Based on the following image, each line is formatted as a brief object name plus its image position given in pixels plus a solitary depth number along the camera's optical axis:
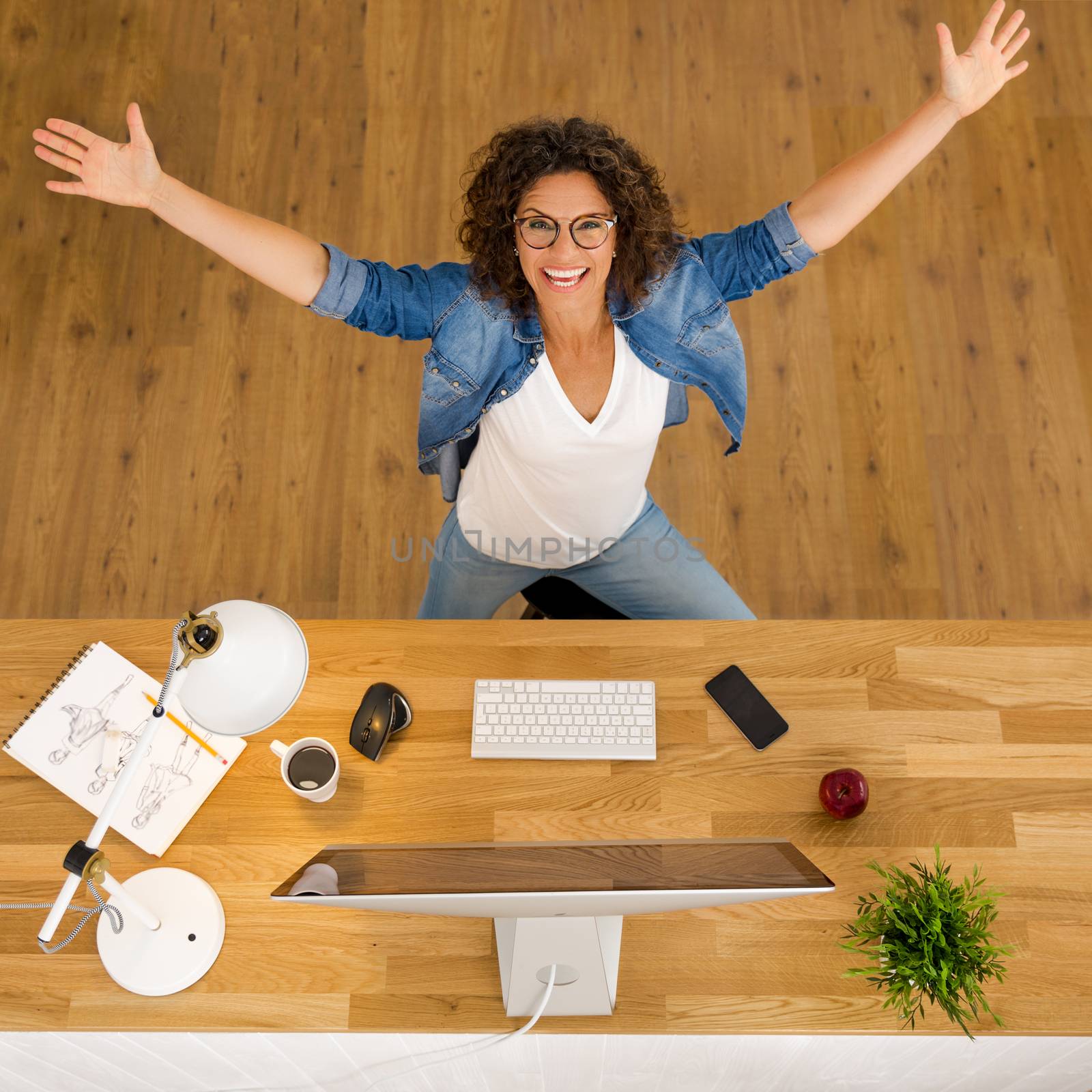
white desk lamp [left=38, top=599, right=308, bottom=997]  1.10
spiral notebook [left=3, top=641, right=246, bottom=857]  1.48
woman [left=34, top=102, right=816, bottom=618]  1.61
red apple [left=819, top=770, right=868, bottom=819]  1.45
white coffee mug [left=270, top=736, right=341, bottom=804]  1.46
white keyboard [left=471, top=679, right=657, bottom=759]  1.53
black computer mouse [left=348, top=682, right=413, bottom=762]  1.51
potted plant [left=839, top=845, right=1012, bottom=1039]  1.24
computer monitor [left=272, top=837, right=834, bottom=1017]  1.06
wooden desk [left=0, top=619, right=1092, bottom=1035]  1.38
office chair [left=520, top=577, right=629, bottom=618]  1.99
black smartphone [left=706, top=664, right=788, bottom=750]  1.54
